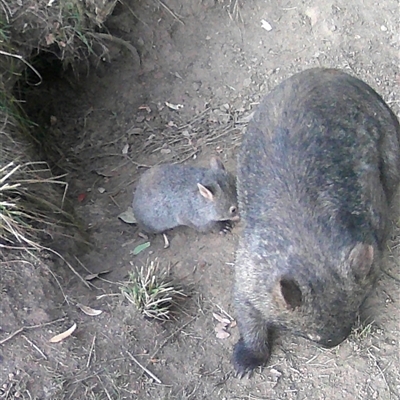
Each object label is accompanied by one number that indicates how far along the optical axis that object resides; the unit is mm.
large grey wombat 3826
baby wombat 4930
